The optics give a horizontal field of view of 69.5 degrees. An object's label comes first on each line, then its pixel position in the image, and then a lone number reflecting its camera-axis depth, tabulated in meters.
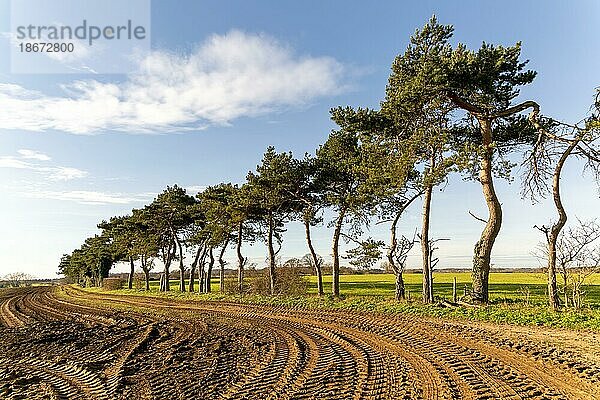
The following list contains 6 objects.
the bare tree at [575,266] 14.79
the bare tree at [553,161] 14.40
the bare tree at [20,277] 146.54
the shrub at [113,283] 60.00
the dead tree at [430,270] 18.89
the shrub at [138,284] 61.47
